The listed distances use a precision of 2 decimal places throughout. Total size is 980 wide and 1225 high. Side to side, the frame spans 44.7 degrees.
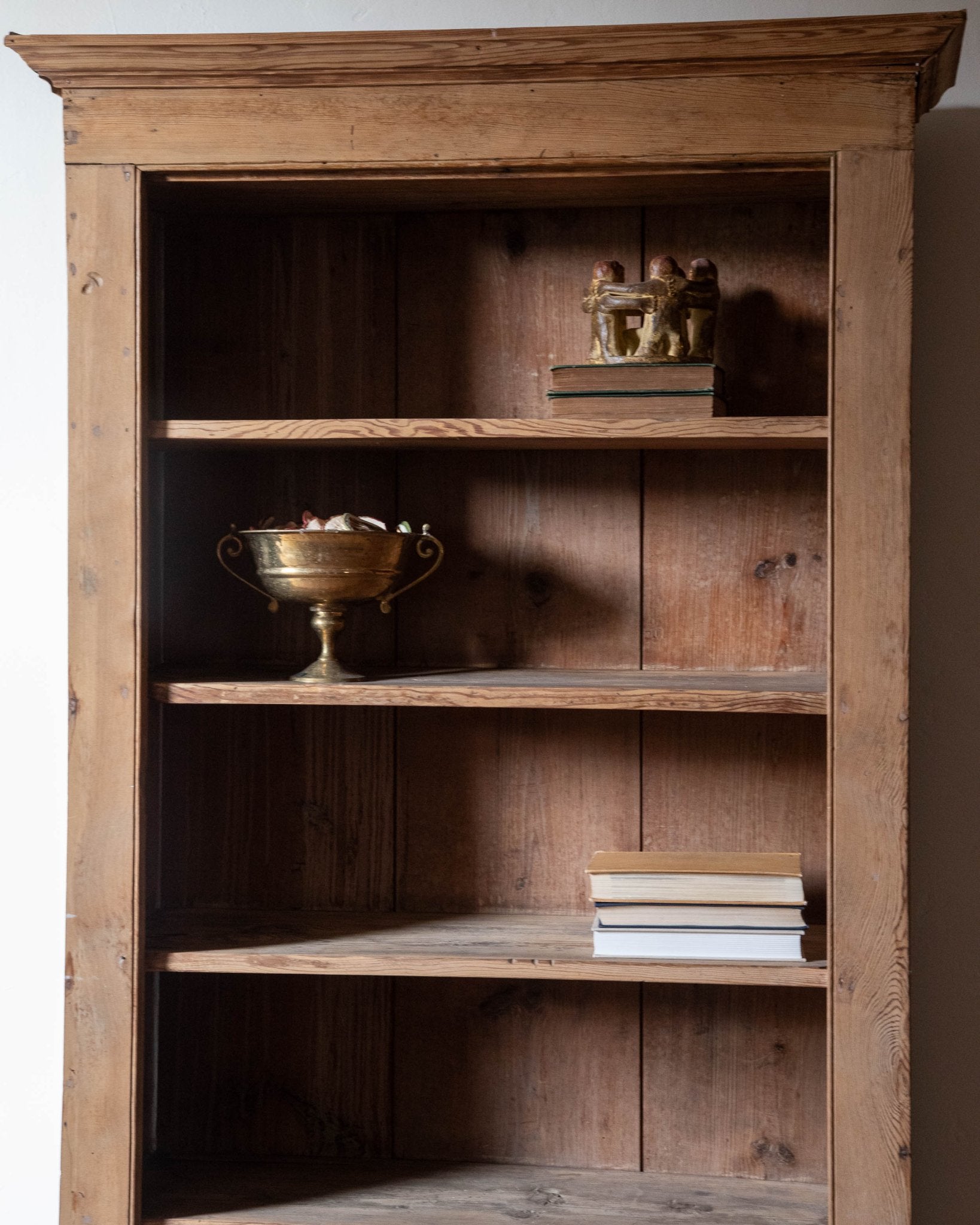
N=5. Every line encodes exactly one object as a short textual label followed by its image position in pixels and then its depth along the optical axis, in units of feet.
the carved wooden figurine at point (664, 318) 5.10
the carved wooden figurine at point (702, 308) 5.23
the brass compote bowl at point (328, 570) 5.12
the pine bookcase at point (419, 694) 4.95
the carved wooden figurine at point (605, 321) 5.17
